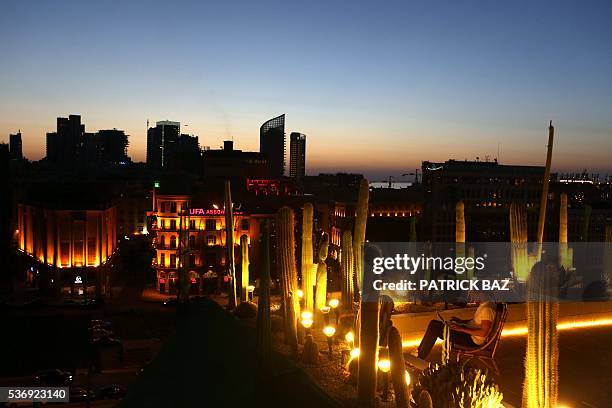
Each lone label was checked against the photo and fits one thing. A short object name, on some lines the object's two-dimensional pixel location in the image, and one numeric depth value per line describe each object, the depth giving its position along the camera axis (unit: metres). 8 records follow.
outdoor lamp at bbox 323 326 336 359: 15.42
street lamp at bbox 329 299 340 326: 19.39
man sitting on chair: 13.74
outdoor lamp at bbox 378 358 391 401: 12.21
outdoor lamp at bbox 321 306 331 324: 18.36
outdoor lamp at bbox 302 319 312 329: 17.23
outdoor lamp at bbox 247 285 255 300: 25.77
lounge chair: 13.55
